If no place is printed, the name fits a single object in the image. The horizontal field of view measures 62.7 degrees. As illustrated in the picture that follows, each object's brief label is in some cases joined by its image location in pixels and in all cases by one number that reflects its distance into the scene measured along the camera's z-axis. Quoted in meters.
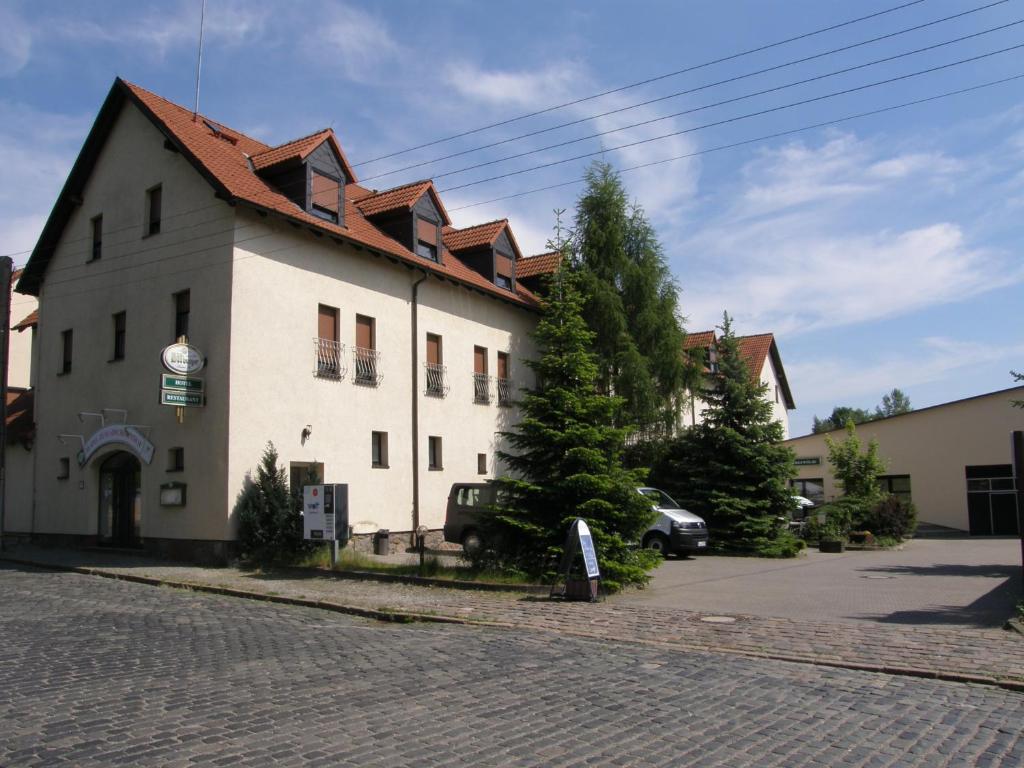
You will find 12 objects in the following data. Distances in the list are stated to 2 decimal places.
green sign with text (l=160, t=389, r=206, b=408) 18.33
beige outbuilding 37.00
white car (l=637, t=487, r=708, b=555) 22.22
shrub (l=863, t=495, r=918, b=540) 30.16
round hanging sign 18.29
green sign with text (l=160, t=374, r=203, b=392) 18.38
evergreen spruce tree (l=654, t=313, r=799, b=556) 25.20
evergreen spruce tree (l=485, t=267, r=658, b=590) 14.85
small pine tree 18.28
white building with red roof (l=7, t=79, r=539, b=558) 19.38
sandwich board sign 13.26
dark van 20.53
